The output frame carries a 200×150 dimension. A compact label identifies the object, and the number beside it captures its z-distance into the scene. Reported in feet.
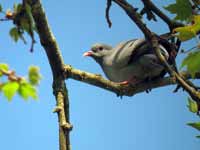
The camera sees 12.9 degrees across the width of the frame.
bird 39.22
